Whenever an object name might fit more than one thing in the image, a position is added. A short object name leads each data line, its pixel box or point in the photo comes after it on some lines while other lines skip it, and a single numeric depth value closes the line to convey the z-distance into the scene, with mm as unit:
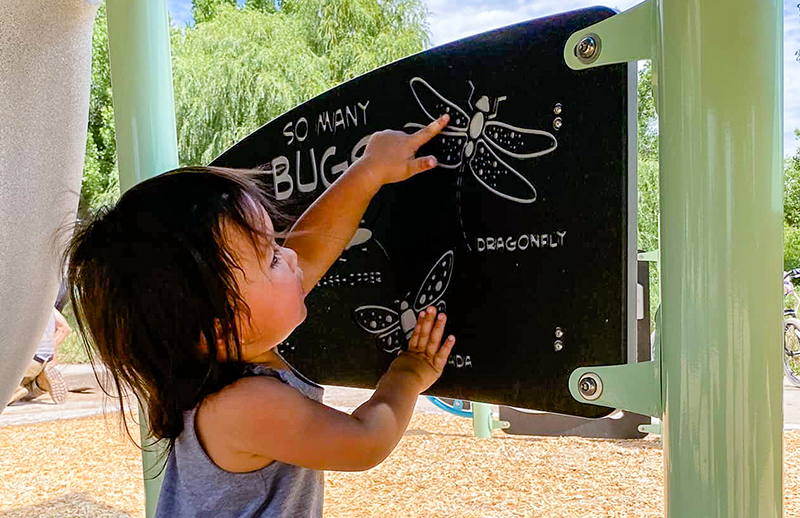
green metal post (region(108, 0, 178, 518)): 1186
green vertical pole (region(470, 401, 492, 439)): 3619
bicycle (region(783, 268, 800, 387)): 5465
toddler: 792
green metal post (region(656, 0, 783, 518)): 524
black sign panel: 729
